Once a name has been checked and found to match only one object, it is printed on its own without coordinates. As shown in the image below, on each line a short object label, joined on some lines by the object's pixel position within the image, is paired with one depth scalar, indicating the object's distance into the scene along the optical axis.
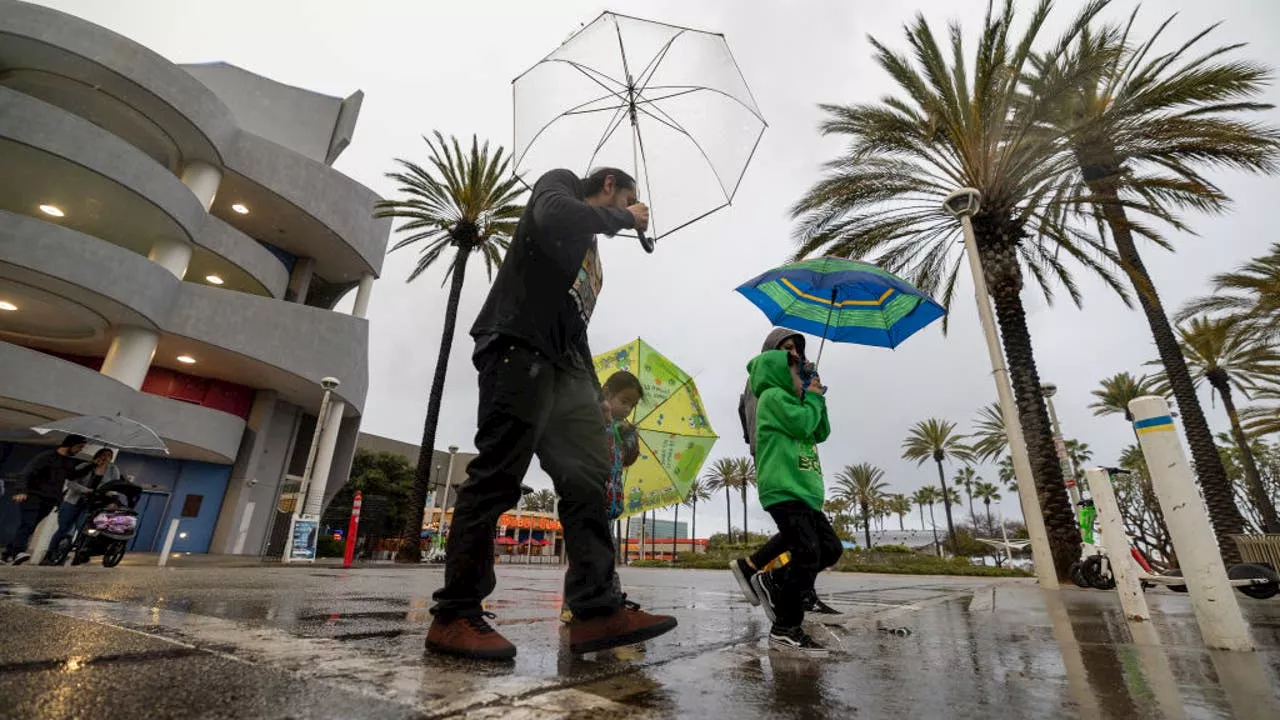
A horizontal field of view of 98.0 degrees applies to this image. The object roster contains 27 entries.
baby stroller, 8.12
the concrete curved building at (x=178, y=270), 14.34
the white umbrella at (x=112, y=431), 9.19
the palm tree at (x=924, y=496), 67.88
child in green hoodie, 2.60
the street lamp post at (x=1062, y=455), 9.45
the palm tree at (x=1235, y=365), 18.62
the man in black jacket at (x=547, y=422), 1.88
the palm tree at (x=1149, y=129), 9.12
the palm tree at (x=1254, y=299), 13.74
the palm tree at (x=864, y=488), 52.69
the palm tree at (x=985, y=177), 9.73
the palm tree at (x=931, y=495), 67.06
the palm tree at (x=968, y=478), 70.31
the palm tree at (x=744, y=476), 58.16
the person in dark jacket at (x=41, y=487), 7.60
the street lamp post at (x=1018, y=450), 7.28
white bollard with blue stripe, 2.24
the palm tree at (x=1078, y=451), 47.72
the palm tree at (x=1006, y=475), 55.12
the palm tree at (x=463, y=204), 18.34
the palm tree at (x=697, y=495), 62.97
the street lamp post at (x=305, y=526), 14.40
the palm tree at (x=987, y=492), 69.25
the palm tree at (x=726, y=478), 59.09
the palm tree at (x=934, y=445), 43.72
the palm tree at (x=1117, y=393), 29.38
